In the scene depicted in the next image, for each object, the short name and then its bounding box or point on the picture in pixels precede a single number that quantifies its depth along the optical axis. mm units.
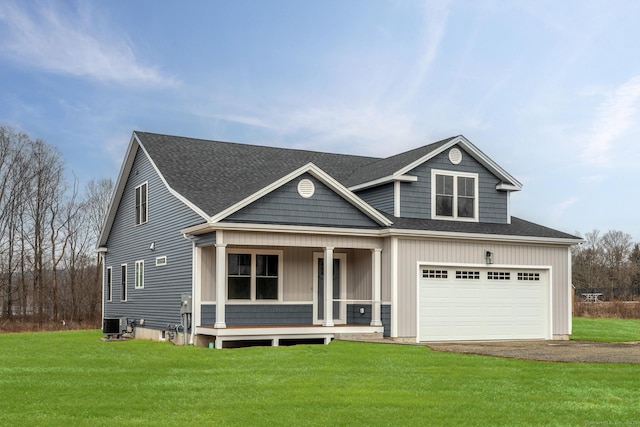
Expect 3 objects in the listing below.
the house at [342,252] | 20625
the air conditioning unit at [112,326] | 25359
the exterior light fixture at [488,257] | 22656
